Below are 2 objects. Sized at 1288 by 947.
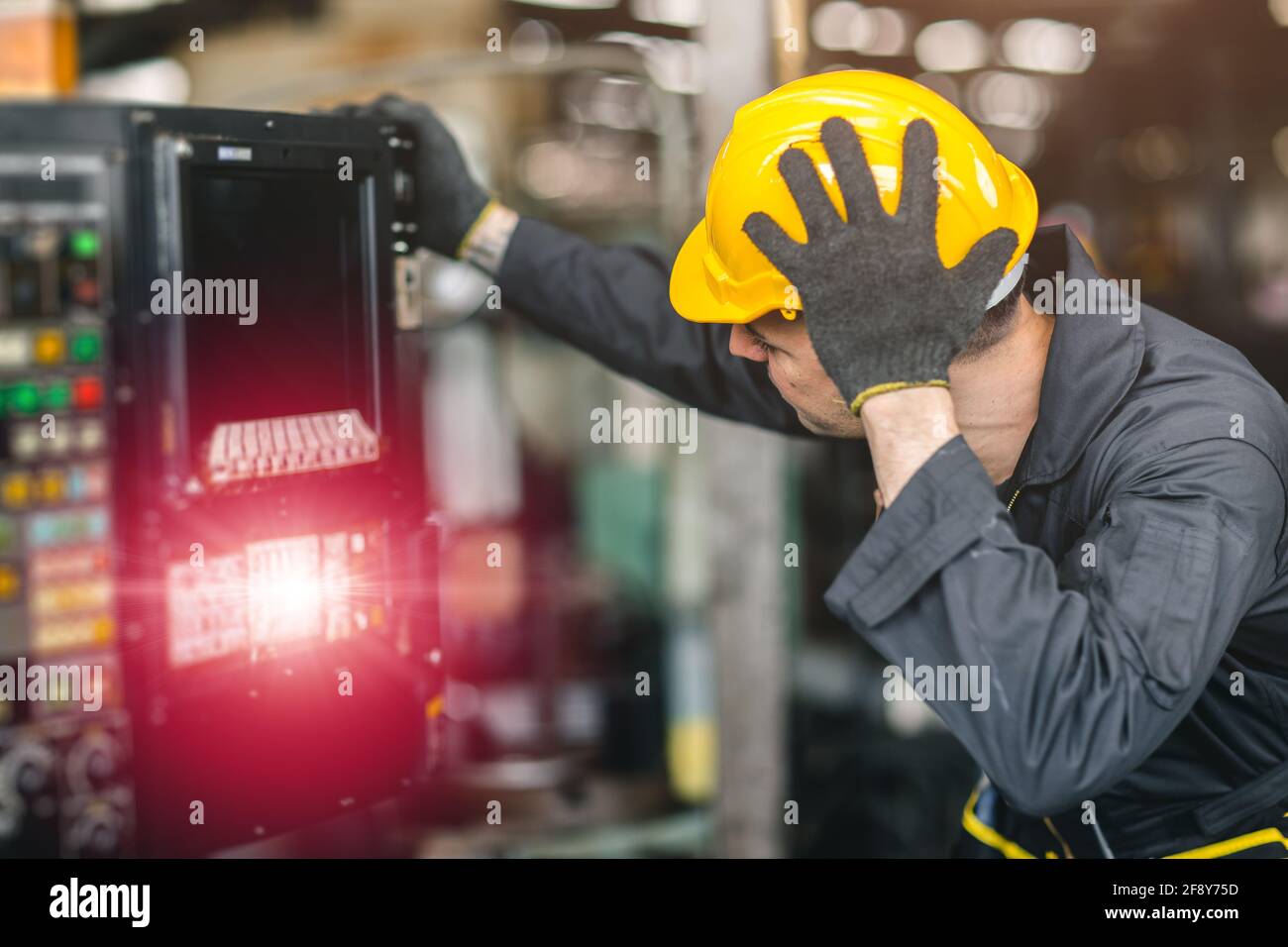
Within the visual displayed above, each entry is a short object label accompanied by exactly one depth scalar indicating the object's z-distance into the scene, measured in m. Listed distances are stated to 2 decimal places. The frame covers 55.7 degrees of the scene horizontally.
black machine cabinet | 1.34
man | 1.21
